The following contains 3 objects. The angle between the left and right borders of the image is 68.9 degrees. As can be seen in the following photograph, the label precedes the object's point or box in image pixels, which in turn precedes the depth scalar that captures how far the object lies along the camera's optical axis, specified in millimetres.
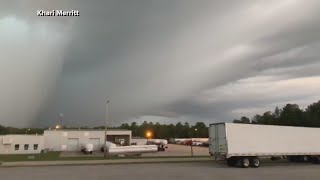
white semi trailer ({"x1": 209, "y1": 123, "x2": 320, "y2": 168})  22659
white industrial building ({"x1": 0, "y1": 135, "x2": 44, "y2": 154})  46638
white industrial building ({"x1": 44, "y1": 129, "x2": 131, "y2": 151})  51143
